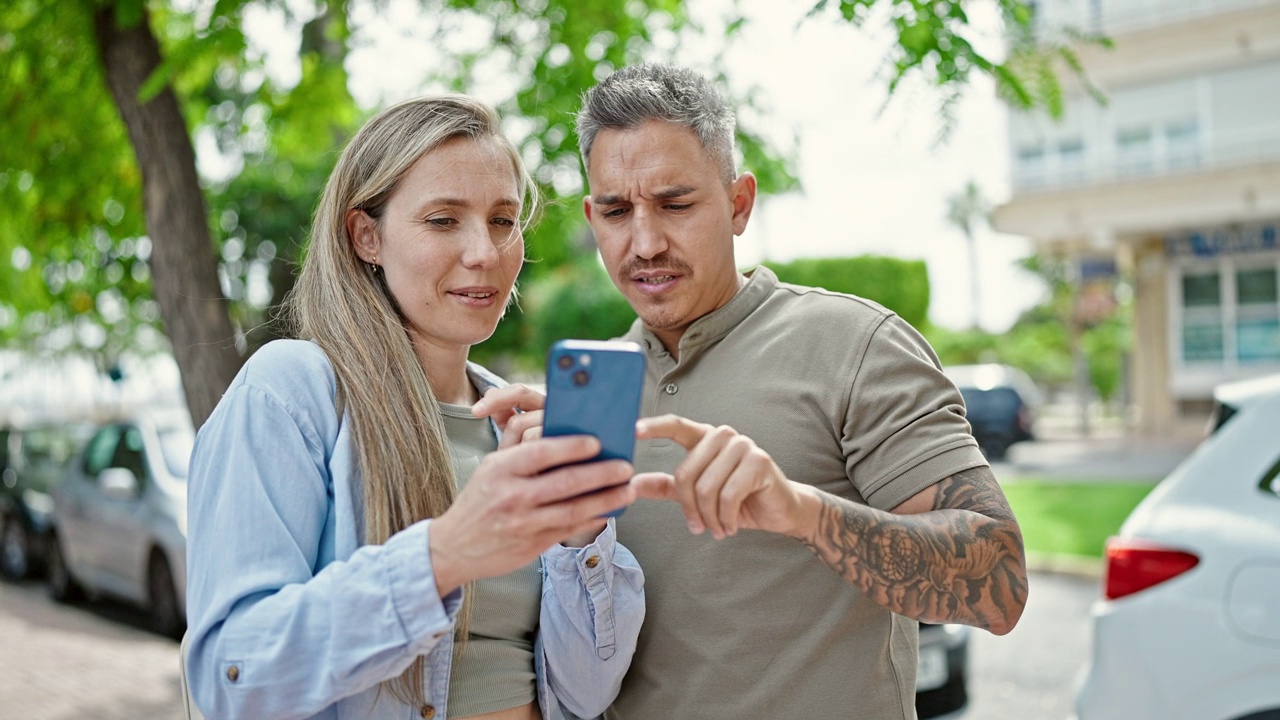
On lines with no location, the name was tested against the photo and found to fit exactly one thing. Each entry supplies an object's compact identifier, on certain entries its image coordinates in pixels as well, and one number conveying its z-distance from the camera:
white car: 3.21
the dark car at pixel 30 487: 11.73
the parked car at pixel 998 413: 20.38
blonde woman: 1.47
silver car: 8.26
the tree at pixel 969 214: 58.66
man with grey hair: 1.92
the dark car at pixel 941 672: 4.99
